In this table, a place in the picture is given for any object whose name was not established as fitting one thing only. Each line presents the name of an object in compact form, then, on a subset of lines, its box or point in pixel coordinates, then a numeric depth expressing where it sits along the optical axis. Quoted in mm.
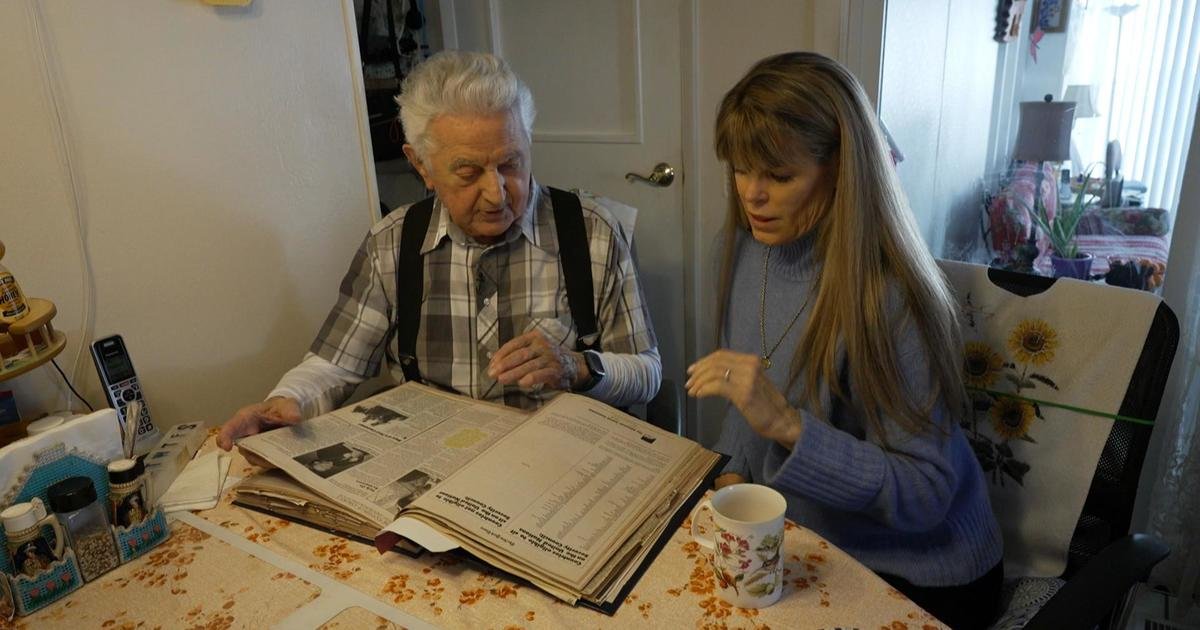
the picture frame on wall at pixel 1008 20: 1677
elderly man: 1404
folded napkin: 1065
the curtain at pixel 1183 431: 1369
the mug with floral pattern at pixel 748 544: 764
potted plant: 1651
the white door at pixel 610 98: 2146
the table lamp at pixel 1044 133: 1646
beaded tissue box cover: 861
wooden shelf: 1074
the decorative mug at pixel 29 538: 837
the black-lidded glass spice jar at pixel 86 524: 883
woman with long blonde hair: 980
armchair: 1035
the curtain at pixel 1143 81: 1431
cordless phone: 1263
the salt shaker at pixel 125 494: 944
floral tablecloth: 797
